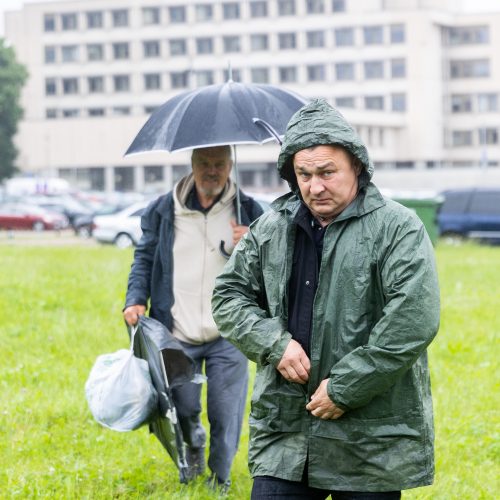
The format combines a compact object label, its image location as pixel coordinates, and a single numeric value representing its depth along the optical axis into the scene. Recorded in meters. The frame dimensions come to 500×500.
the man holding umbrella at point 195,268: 5.82
